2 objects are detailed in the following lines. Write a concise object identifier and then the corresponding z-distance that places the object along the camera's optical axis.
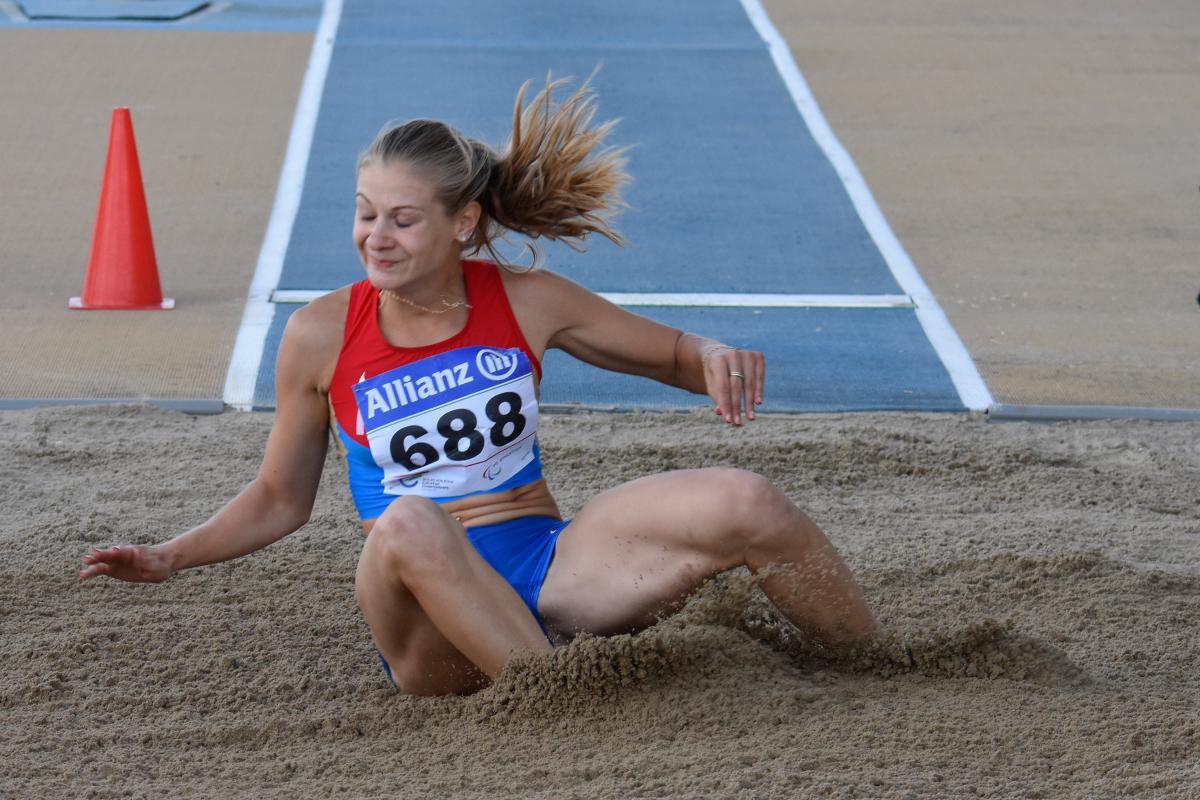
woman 6.32
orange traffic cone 12.67
